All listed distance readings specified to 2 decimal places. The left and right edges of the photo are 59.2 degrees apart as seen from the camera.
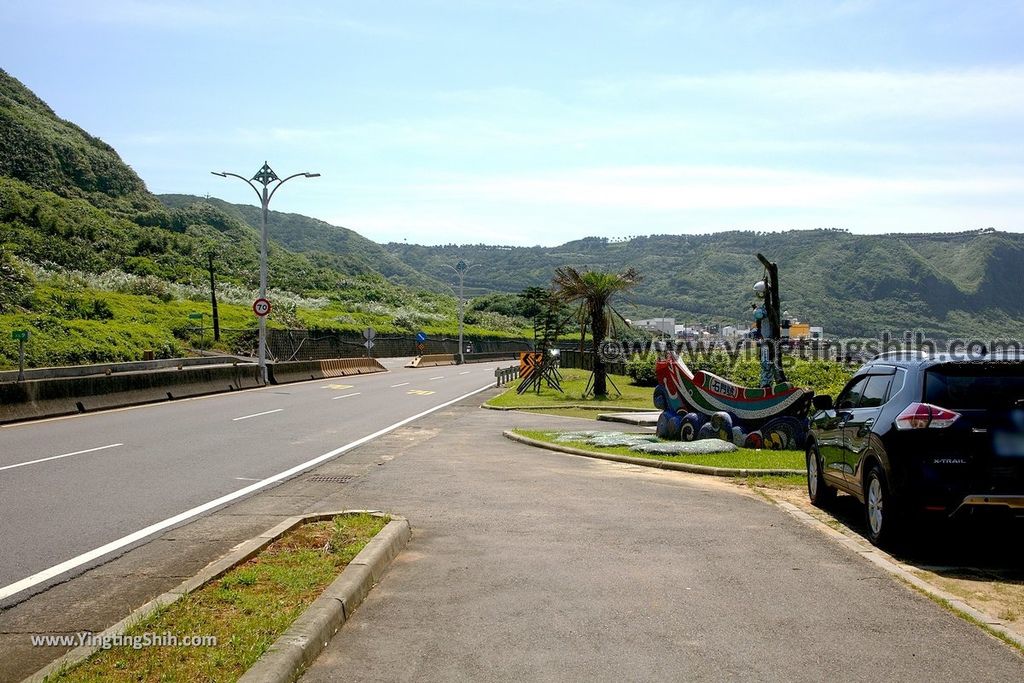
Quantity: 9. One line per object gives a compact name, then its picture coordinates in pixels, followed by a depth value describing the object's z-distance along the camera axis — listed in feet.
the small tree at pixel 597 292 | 101.09
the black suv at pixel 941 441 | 24.07
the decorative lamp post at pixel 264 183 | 116.37
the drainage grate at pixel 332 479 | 39.01
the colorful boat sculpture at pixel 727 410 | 51.31
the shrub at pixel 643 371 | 125.70
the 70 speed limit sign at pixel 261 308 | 110.32
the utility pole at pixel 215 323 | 194.69
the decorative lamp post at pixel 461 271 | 248.01
